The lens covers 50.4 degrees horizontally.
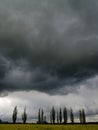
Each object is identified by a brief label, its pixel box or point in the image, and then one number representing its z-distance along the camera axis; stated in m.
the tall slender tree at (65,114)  60.31
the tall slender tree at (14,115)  53.03
